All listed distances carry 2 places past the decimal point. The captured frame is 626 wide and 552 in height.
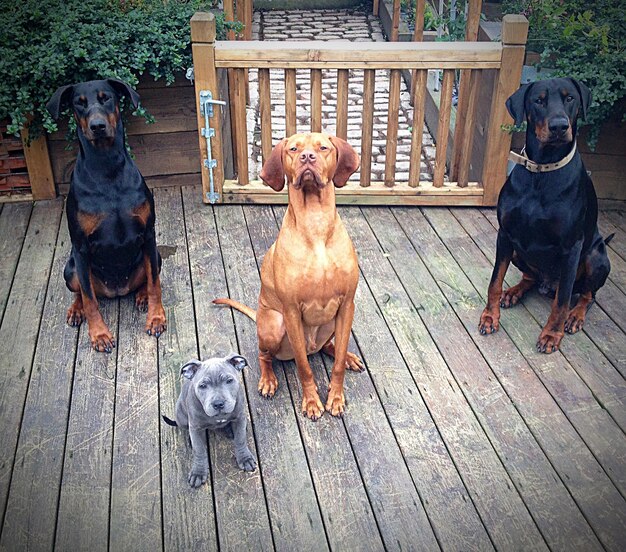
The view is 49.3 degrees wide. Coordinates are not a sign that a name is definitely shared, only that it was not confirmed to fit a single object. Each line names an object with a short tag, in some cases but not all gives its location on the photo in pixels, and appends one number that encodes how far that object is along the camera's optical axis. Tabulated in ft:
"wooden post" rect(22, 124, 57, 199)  15.43
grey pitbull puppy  8.39
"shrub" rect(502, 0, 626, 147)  14.06
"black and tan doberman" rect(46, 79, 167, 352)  10.58
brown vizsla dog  9.07
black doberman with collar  10.60
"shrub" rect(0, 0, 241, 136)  14.17
